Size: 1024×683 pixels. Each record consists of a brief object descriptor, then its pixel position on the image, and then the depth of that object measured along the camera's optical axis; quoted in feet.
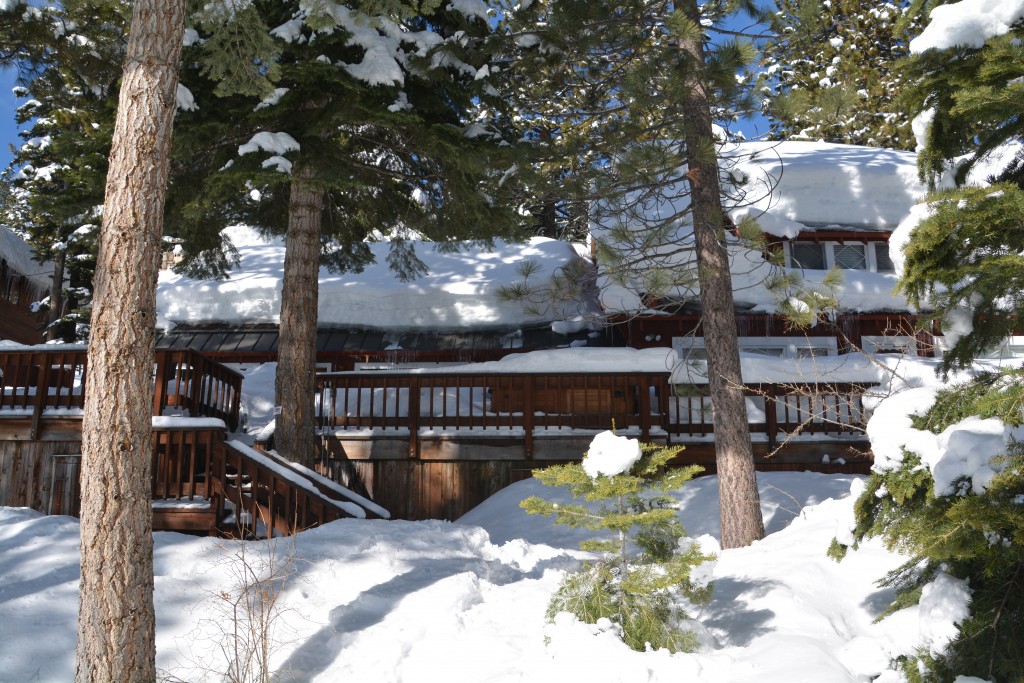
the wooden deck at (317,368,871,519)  39.40
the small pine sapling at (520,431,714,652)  16.46
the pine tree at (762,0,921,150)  66.49
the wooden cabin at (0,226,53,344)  66.18
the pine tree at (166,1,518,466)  31.58
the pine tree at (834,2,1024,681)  11.35
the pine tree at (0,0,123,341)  30.05
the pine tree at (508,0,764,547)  26.20
